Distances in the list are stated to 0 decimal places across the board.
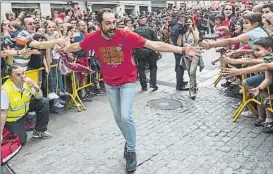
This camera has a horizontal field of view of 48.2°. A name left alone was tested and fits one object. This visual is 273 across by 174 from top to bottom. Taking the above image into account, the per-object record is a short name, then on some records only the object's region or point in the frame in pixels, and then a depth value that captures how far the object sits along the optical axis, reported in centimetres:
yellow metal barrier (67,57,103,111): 657
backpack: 424
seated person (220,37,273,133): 444
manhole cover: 657
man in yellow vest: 446
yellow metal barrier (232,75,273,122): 562
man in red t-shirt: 379
